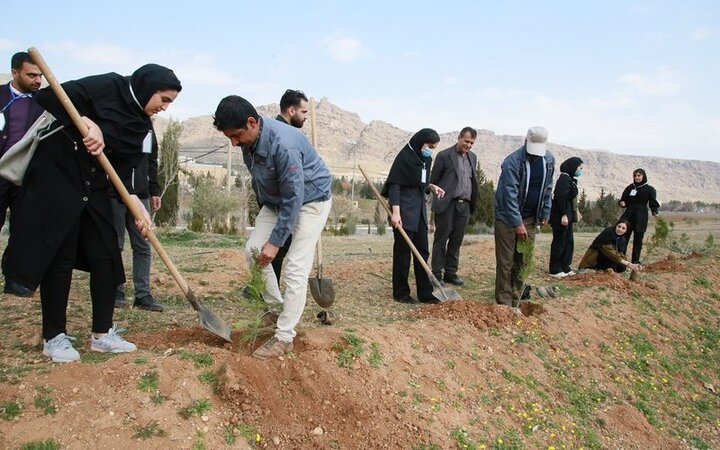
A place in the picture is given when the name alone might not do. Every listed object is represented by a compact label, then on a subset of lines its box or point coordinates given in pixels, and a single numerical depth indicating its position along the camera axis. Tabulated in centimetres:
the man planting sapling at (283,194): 352
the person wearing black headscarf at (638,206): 969
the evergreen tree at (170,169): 2098
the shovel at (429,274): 600
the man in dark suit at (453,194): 725
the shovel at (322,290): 502
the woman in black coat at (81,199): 332
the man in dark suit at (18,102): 427
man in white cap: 586
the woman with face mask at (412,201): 626
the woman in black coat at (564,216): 869
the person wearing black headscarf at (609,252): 880
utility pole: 2397
